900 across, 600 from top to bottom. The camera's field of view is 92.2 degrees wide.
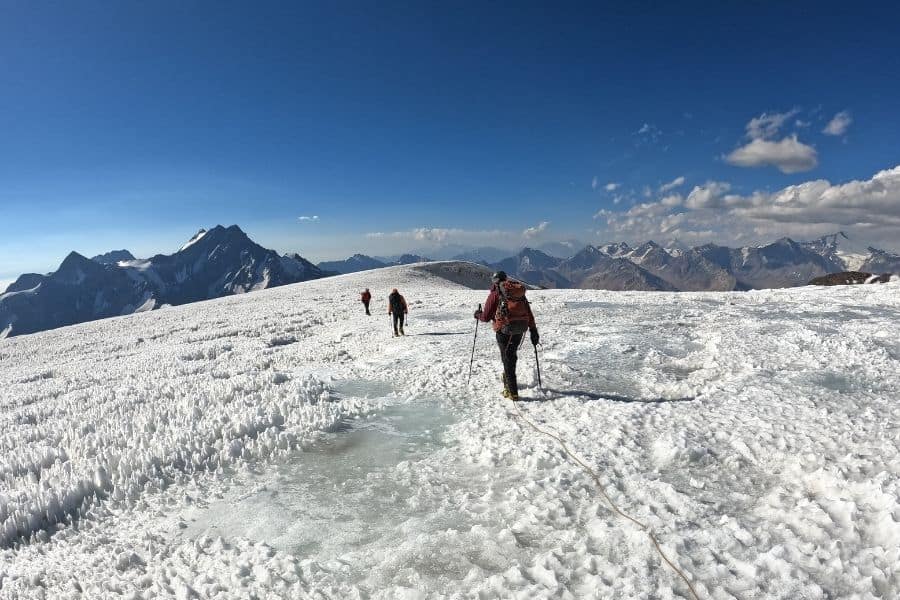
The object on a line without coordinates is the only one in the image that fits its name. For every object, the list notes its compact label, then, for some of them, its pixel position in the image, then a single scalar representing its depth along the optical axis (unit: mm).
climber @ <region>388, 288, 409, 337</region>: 23578
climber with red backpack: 11305
